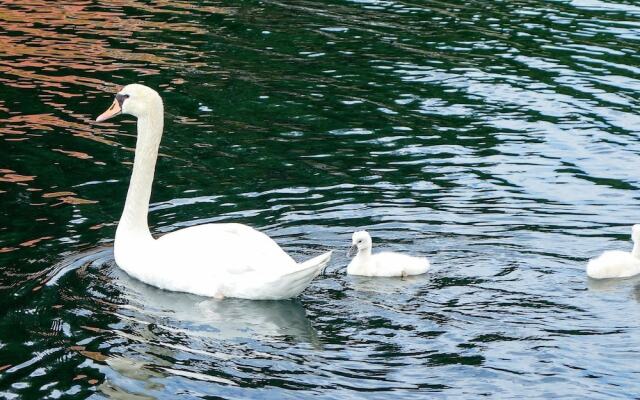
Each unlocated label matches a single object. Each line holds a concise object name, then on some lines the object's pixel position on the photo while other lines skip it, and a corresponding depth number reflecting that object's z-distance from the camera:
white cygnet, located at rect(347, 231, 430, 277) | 11.55
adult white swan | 10.93
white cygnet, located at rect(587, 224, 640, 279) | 11.37
